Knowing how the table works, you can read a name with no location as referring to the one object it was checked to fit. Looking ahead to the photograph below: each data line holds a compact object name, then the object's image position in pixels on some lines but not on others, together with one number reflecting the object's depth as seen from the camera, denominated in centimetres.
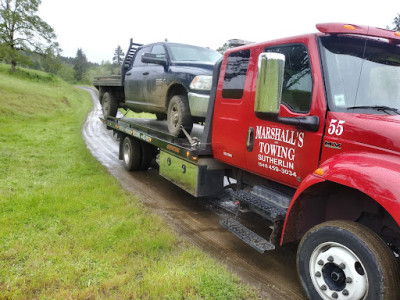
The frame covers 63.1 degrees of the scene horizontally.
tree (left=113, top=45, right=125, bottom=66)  11629
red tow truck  247
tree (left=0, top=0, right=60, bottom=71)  3484
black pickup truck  521
